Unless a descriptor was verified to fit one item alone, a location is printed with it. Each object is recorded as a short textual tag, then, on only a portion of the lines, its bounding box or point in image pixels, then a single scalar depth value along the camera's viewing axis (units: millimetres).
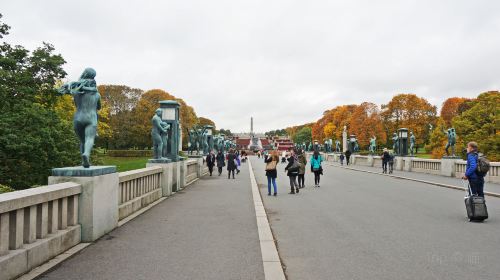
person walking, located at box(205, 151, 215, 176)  24997
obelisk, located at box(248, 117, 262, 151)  148750
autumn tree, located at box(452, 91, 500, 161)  38156
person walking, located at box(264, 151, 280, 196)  14391
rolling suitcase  8656
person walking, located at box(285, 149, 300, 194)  14992
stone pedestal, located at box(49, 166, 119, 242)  6375
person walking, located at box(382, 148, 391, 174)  26312
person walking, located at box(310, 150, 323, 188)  17359
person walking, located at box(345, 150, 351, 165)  41759
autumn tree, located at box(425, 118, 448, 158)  46644
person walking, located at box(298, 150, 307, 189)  17019
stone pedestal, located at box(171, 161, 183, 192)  14805
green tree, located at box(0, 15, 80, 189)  22688
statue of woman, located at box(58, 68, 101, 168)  6965
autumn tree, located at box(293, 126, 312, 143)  136875
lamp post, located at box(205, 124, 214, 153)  34416
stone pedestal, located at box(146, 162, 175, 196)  13133
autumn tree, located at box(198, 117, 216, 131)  128525
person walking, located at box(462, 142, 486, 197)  9117
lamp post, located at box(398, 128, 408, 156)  30516
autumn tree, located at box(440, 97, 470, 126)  70175
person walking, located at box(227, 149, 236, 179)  22906
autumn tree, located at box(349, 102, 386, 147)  68375
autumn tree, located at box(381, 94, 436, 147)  65500
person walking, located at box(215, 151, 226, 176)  25566
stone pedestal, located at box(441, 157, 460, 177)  22527
